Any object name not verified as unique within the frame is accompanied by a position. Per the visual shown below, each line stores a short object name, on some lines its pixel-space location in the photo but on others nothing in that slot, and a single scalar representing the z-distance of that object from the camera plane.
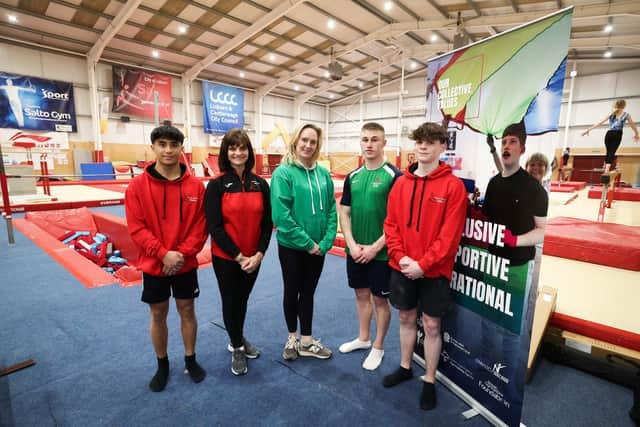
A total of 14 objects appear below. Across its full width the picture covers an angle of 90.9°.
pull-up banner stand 1.31
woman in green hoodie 1.86
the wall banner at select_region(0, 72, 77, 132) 10.79
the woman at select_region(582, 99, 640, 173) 5.46
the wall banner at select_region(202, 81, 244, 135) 15.38
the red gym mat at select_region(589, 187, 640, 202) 7.65
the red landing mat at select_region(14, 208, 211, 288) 3.09
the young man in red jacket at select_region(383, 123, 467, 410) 1.57
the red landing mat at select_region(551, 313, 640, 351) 1.85
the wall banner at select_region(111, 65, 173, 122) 12.83
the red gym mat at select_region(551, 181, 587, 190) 9.84
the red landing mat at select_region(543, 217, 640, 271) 3.03
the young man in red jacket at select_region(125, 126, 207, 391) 1.64
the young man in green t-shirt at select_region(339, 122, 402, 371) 1.91
